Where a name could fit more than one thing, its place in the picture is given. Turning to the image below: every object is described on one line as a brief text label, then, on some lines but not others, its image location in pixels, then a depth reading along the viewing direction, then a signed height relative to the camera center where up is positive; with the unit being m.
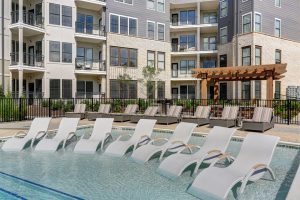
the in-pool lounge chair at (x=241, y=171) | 4.54 -1.58
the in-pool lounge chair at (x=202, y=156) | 5.69 -1.53
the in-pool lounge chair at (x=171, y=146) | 6.89 -1.52
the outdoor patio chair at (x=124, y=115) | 14.40 -1.19
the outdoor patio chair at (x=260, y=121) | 10.57 -1.09
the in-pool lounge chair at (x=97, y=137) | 7.90 -1.51
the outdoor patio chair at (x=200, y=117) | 12.31 -1.08
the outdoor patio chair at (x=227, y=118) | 11.52 -1.07
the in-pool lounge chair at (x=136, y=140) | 7.60 -1.52
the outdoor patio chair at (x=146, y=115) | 13.65 -1.10
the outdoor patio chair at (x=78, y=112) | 15.69 -1.15
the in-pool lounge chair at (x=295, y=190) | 3.83 -1.53
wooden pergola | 14.62 +1.57
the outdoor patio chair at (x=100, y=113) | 14.93 -1.13
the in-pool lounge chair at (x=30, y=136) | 8.25 -1.56
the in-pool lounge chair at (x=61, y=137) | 8.13 -1.55
